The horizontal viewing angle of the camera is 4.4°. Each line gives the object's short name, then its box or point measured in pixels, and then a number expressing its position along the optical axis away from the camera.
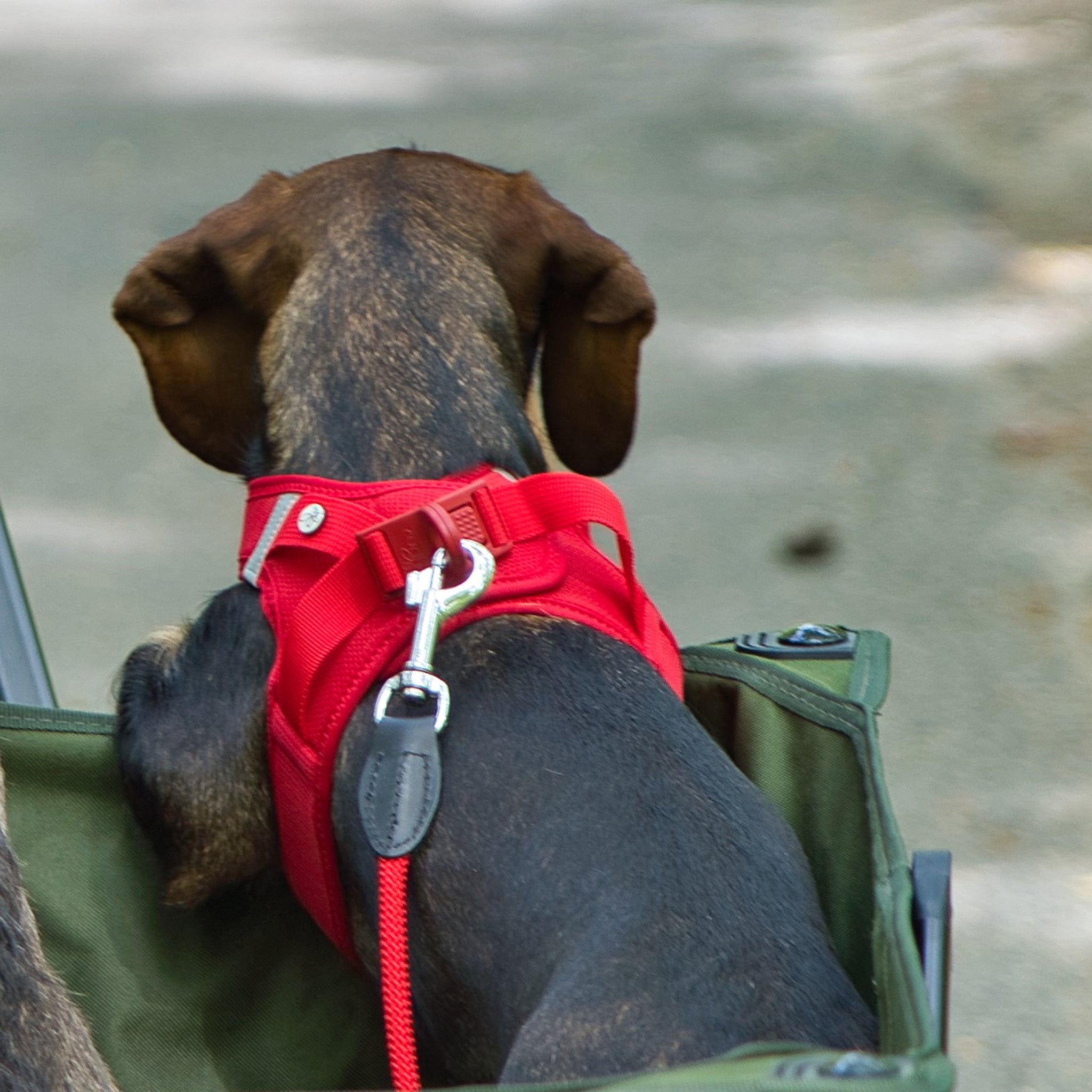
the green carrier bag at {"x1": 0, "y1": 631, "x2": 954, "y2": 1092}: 4.66
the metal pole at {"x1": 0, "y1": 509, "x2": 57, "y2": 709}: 4.85
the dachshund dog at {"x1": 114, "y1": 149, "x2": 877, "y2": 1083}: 4.56
